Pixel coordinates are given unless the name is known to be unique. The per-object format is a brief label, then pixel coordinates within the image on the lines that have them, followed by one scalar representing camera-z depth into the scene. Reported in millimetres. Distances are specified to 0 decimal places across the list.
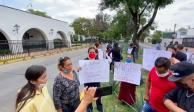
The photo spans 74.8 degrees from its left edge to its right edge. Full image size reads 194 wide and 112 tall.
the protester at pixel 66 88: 2040
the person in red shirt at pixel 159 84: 1932
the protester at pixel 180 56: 2548
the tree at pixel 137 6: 9221
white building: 13260
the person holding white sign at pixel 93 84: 2856
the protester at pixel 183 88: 1151
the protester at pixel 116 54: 5513
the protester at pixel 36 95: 1176
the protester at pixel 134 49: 8482
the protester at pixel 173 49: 2984
